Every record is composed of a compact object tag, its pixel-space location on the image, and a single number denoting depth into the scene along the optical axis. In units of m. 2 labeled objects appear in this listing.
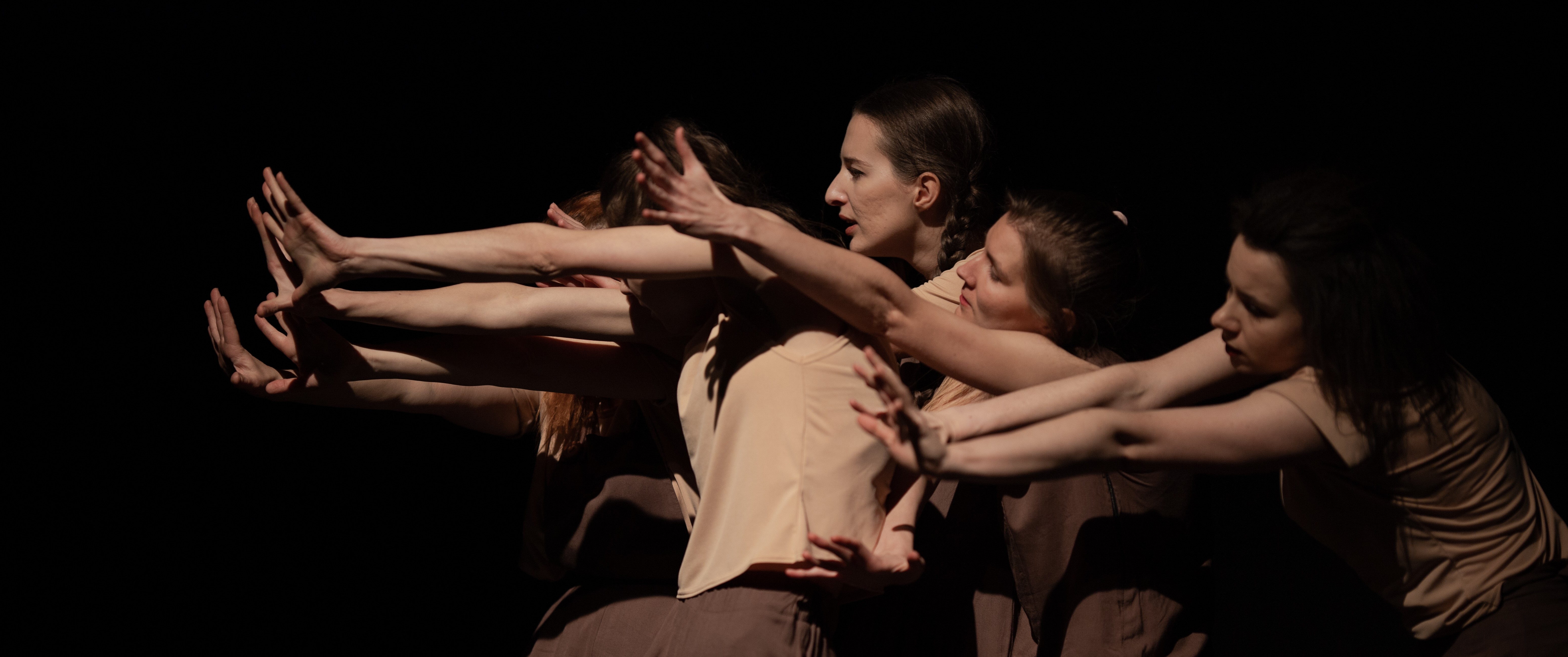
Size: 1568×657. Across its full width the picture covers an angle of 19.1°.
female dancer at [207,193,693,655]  6.06
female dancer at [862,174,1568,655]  5.52
